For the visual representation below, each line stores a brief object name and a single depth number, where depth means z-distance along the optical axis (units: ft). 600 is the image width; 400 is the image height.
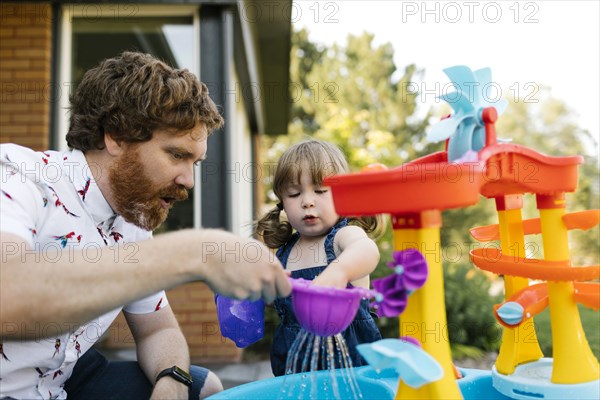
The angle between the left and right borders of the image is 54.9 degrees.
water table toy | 3.79
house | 15.39
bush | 18.60
